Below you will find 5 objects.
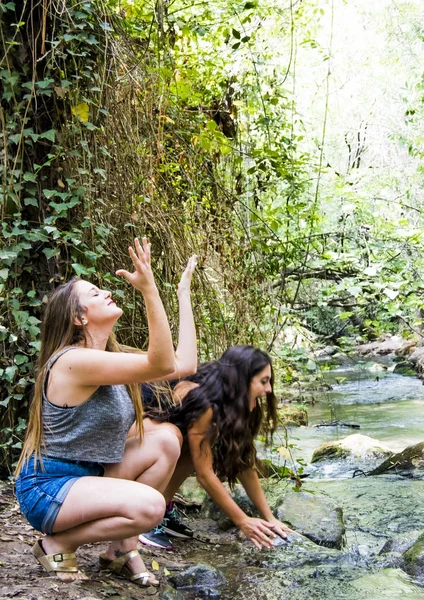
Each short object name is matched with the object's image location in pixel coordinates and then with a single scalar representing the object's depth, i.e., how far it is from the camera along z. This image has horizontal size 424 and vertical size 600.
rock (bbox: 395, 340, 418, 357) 14.55
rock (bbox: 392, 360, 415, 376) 12.45
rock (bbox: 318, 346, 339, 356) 13.99
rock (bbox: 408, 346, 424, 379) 12.04
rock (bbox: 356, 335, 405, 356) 15.90
